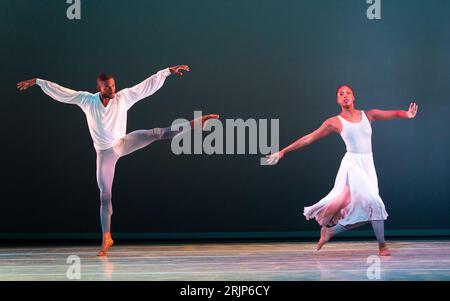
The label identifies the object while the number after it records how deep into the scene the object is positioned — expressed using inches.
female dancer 490.6
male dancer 507.8
